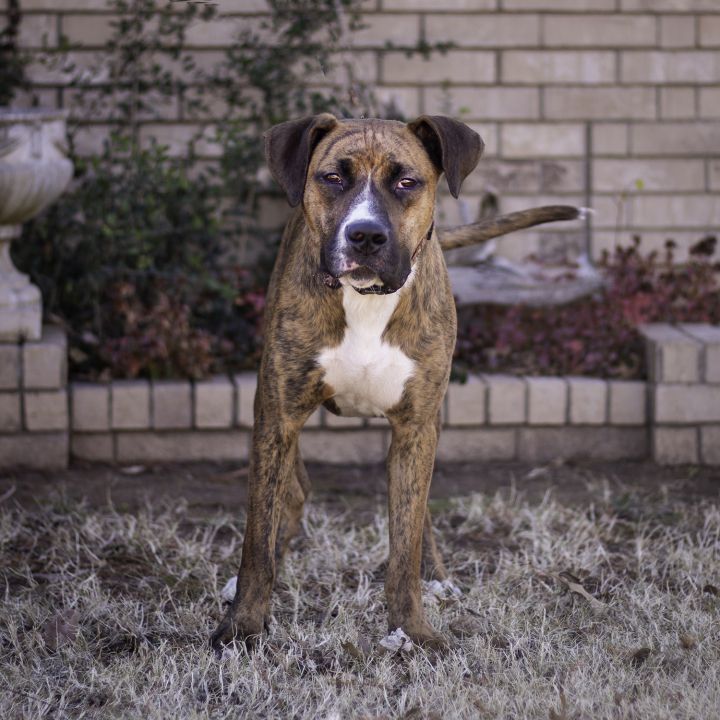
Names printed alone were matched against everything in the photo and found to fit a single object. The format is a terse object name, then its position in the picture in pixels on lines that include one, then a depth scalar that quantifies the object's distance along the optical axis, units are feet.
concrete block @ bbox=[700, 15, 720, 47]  23.57
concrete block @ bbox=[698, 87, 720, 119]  23.72
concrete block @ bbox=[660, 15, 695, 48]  23.50
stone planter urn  18.03
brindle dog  11.62
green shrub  19.65
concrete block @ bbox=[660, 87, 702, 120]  23.63
